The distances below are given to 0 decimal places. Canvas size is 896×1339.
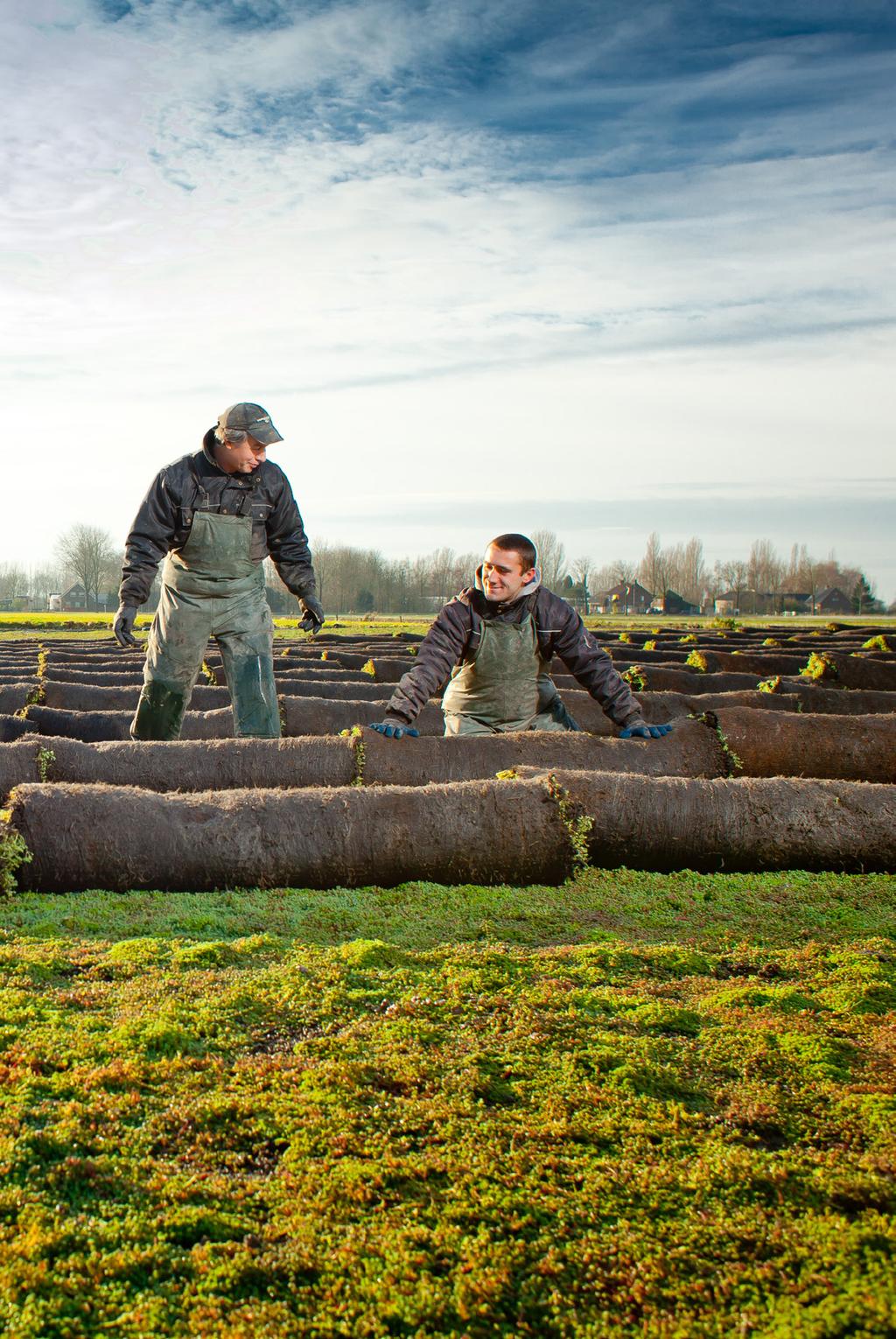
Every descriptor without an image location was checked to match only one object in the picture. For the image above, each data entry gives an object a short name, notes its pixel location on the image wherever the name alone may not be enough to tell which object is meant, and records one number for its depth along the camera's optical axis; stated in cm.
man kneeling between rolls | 552
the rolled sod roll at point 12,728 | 744
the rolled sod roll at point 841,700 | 970
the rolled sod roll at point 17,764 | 538
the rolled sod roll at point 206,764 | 542
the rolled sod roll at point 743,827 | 454
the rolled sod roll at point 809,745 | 606
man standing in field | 624
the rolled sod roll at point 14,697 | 945
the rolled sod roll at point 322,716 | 792
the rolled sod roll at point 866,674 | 1291
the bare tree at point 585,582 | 7745
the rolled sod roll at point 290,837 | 402
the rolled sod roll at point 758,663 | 1544
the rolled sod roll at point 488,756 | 535
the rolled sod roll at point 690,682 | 1222
